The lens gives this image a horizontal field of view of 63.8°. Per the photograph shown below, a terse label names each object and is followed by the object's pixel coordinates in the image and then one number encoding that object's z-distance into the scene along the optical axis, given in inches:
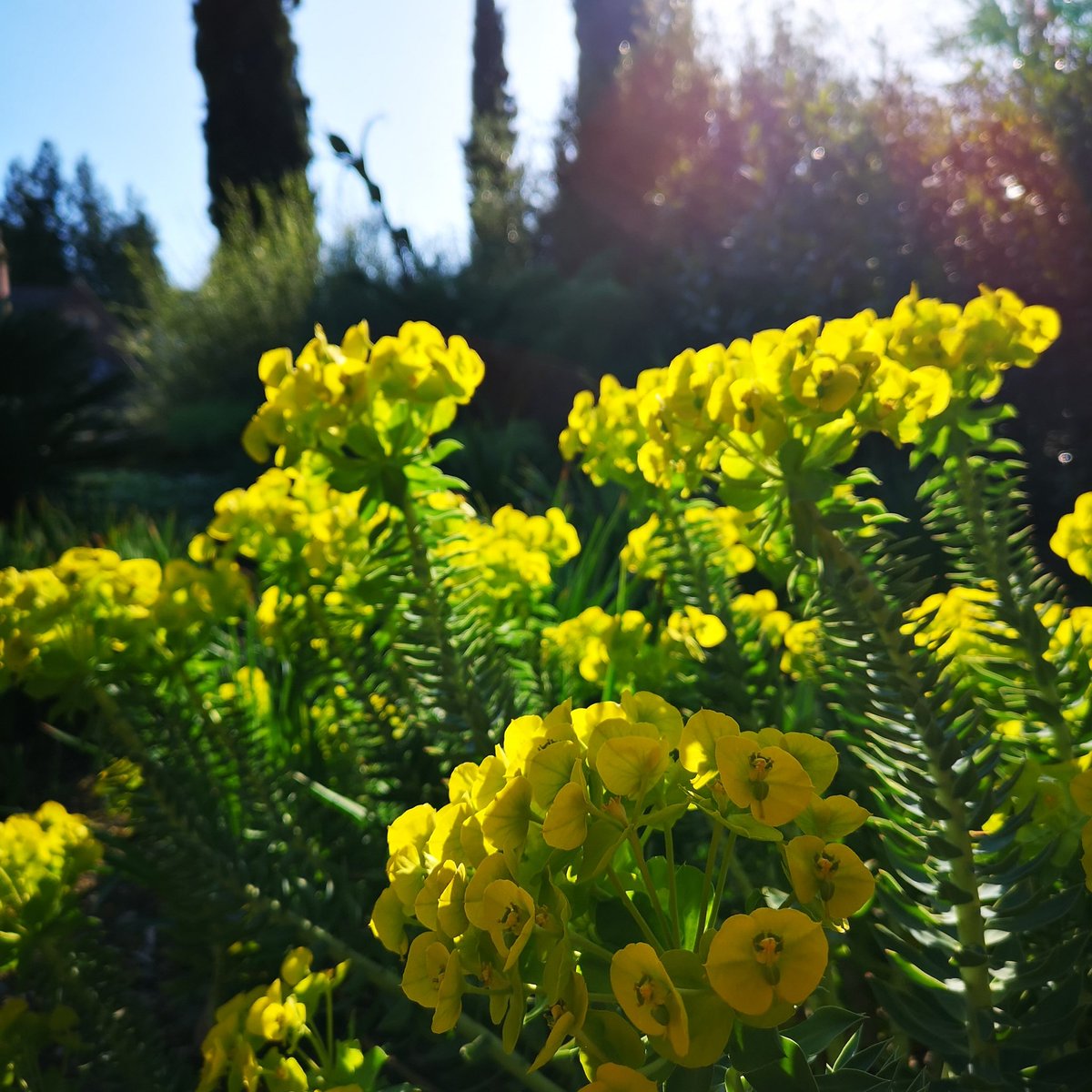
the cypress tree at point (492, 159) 444.4
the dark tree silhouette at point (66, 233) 1251.2
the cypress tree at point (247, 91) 520.7
